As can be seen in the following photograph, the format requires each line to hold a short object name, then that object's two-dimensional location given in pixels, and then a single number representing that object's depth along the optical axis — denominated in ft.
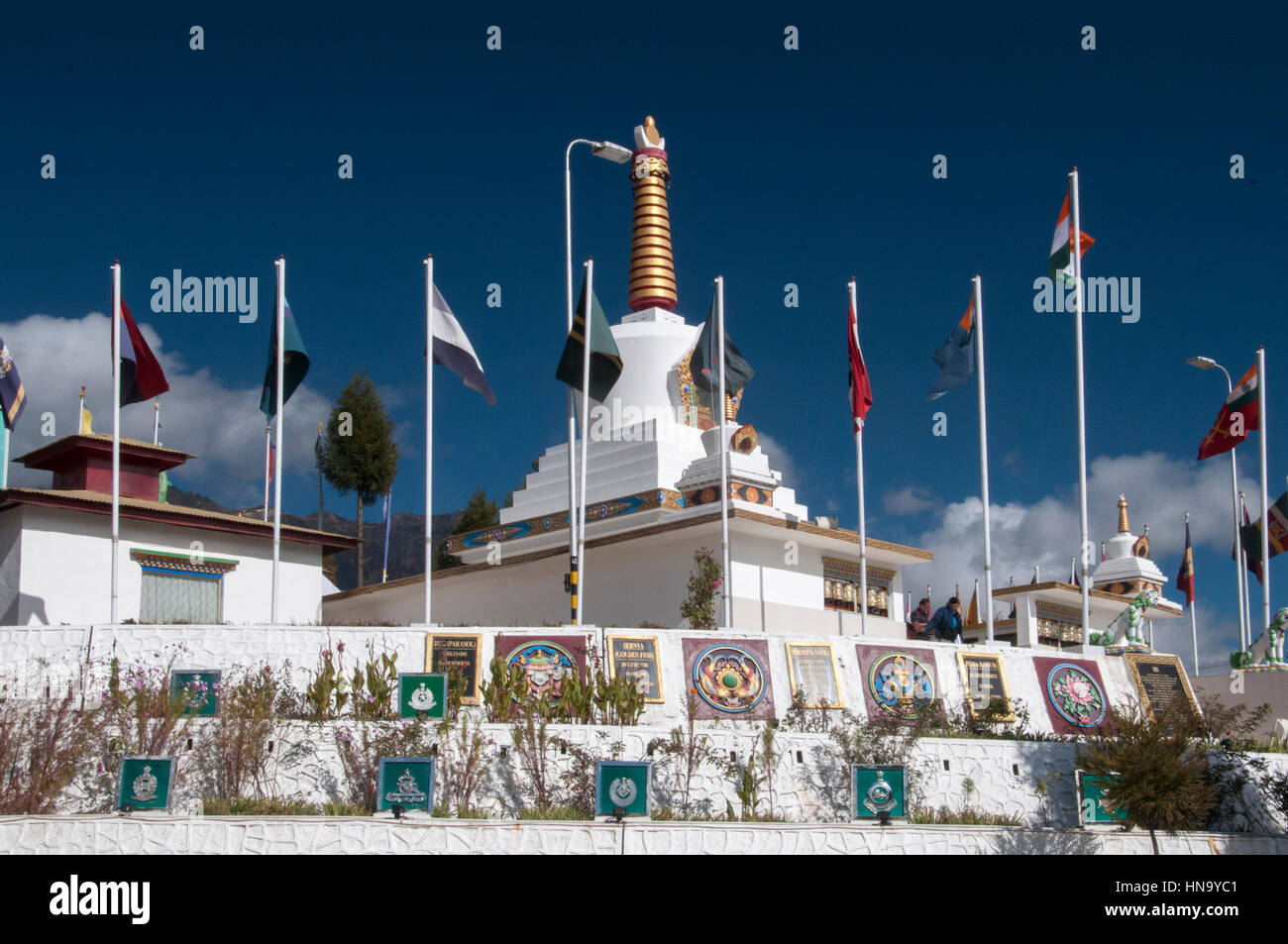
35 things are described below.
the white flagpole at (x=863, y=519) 73.77
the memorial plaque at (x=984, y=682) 64.28
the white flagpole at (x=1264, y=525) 88.58
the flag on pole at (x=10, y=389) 74.02
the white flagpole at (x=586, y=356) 73.41
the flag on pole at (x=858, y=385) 78.59
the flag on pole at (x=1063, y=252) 75.36
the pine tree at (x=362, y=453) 138.72
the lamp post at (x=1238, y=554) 93.25
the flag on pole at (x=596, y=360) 73.97
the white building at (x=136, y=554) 79.97
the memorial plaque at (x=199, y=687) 55.11
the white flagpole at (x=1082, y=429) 71.31
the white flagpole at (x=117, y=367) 69.00
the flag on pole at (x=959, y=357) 78.18
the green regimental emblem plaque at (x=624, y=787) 47.57
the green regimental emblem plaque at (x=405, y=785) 47.65
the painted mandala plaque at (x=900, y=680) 62.95
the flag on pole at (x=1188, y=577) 115.75
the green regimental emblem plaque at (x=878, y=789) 49.85
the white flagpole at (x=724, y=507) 75.57
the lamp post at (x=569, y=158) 76.95
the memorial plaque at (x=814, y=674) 62.39
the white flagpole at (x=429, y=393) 70.49
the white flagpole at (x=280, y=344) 69.72
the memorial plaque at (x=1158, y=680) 69.00
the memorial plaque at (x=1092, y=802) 50.57
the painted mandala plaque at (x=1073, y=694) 65.87
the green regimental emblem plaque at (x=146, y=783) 47.29
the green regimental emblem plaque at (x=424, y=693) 54.49
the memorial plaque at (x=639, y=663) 61.16
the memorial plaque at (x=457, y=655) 61.57
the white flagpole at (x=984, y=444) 74.43
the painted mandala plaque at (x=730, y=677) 61.16
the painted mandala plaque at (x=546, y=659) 61.16
